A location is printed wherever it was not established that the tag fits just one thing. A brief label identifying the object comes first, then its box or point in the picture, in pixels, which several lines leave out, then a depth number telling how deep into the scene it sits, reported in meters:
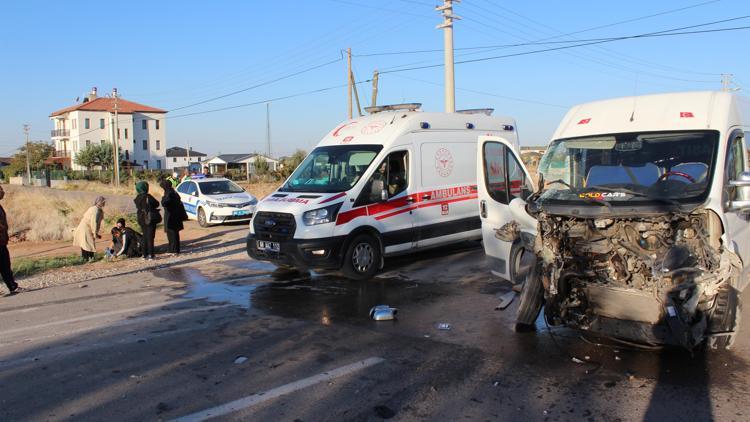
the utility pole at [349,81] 36.09
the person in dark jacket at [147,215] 12.24
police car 19.28
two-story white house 91.44
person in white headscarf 12.51
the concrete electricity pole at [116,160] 53.83
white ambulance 9.32
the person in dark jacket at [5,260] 8.91
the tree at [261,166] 59.21
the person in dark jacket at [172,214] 12.69
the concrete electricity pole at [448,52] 21.03
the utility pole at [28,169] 75.19
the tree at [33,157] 90.96
